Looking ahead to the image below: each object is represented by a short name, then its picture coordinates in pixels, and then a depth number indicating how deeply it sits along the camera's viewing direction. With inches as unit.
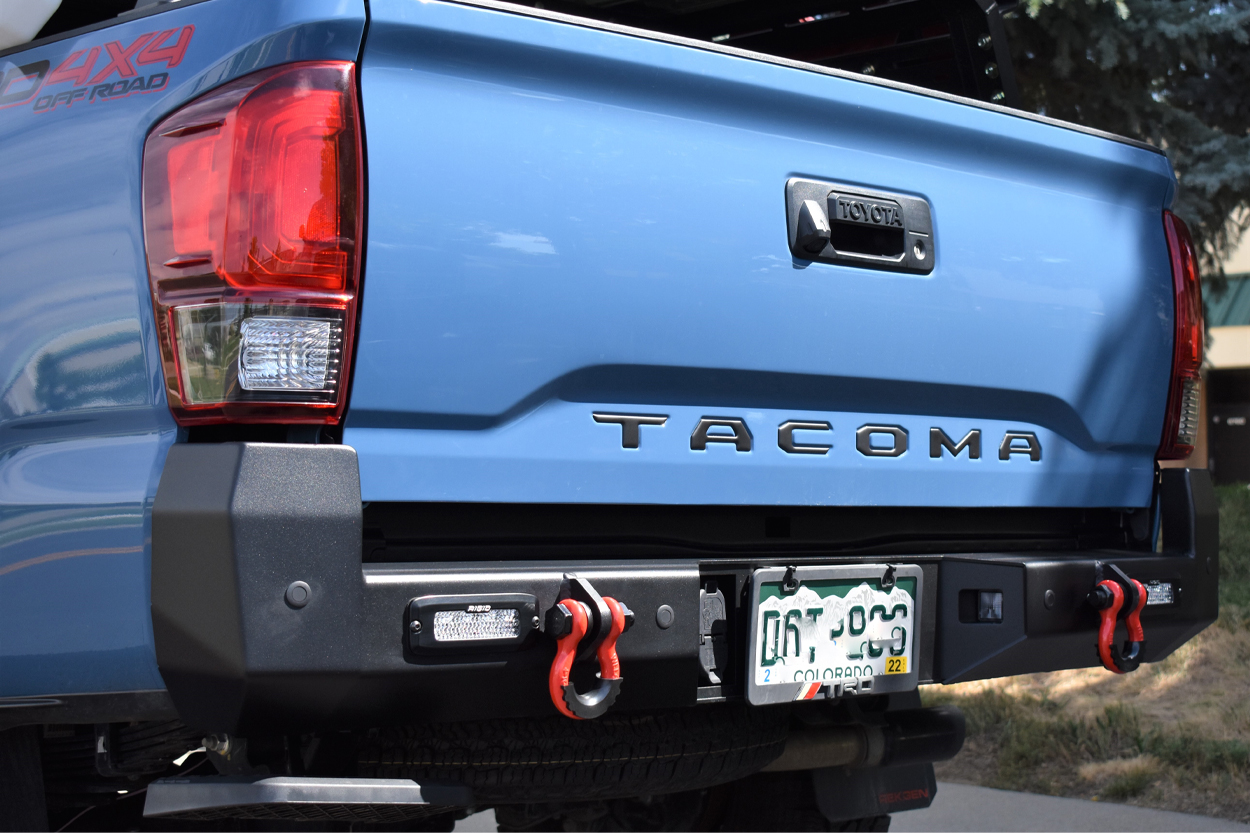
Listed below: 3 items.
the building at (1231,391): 880.9
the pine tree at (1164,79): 247.6
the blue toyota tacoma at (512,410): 71.4
